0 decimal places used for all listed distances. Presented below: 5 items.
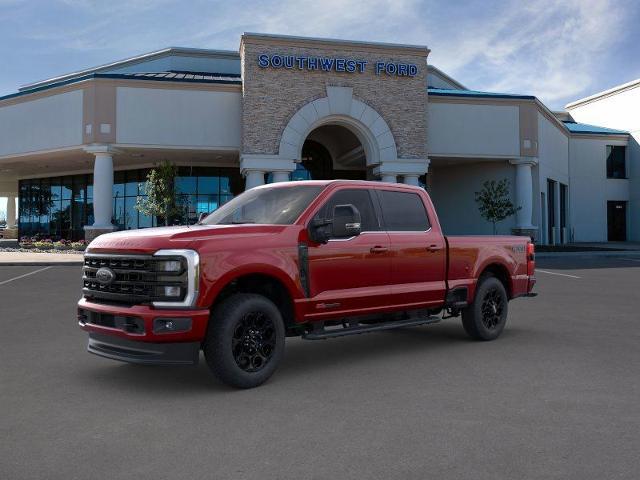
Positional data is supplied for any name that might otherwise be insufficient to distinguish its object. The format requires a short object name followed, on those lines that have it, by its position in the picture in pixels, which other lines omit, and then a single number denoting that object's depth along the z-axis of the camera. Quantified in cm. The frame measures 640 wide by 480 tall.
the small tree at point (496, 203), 3269
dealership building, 2945
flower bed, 3130
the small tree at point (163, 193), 3128
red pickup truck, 556
